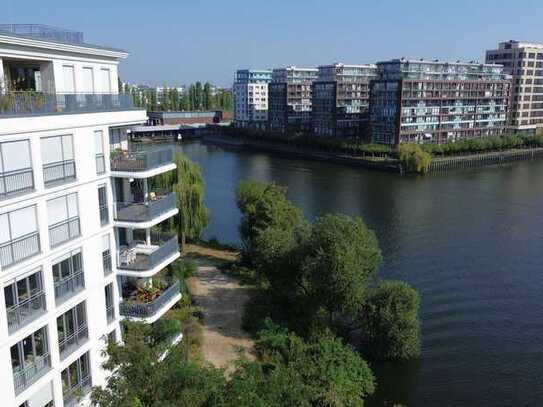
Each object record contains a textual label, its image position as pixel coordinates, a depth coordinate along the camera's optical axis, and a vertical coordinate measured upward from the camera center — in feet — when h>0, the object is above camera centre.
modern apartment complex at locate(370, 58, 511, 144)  316.81 -2.56
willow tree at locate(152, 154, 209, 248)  117.50 -22.23
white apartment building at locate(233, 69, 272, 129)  490.08 -0.37
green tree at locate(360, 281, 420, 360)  81.30 -34.78
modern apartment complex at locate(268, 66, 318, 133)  410.64 -7.17
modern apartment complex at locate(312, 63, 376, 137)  359.91 -5.80
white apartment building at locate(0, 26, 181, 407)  43.80 -12.14
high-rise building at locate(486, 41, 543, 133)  386.73 +11.40
